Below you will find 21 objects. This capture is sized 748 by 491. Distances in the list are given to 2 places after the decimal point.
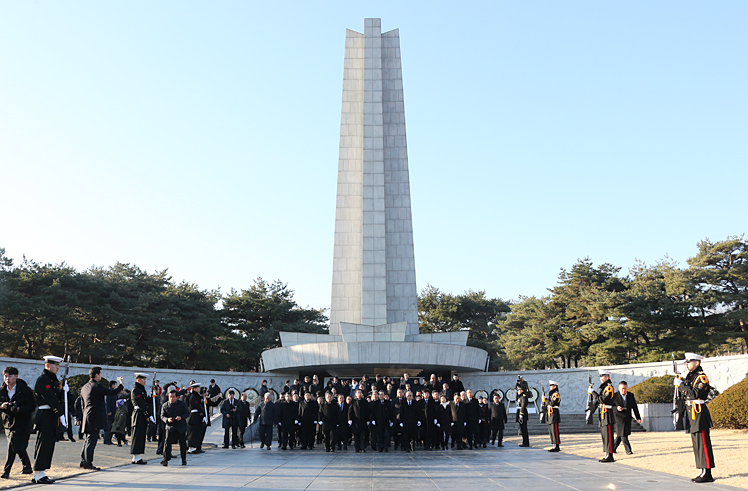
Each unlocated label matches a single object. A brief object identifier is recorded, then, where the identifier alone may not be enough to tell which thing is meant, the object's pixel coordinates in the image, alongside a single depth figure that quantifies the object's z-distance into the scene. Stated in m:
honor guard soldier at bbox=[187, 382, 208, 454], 12.60
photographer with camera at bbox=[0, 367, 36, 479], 8.78
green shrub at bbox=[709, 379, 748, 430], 13.38
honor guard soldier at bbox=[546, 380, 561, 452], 13.71
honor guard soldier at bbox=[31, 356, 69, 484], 8.24
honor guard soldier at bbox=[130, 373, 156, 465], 11.05
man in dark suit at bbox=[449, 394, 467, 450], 15.85
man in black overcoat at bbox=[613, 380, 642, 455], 11.84
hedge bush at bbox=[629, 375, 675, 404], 17.92
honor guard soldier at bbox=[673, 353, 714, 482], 8.34
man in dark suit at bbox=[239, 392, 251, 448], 16.48
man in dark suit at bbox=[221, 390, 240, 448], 15.89
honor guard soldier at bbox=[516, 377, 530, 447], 15.56
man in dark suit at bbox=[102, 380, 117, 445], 15.60
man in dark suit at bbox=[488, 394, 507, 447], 16.50
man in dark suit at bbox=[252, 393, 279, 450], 15.73
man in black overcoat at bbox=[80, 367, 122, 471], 9.87
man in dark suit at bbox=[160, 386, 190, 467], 10.81
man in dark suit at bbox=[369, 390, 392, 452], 15.29
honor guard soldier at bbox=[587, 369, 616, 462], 11.26
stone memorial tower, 25.95
